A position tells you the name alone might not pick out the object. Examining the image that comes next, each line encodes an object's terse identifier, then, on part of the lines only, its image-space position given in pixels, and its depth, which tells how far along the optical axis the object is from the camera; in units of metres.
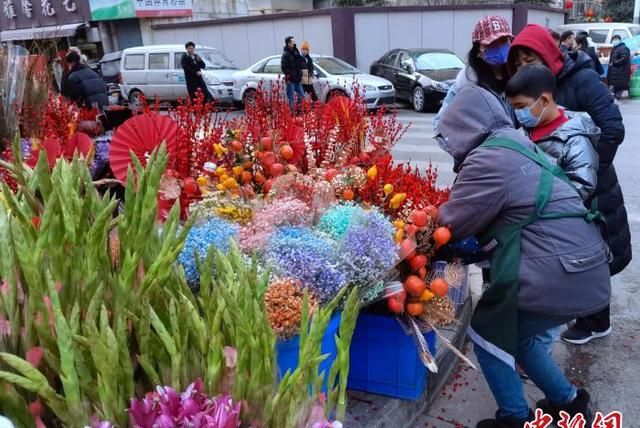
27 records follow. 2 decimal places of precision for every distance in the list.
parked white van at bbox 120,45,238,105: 14.59
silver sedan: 11.81
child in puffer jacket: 2.22
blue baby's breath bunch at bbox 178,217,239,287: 1.85
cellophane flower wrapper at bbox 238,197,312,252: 1.95
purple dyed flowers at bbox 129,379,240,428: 0.82
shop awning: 20.16
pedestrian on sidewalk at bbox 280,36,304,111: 11.33
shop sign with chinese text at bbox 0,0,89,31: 20.86
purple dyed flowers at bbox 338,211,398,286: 1.92
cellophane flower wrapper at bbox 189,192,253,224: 2.13
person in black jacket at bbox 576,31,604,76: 7.70
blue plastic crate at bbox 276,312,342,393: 1.75
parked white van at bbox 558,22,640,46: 15.95
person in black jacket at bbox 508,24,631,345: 2.54
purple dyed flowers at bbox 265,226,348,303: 1.86
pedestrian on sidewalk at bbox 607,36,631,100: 11.53
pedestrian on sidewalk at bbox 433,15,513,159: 2.65
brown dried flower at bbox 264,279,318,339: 1.69
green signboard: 19.84
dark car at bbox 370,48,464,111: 12.03
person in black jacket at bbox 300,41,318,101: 11.60
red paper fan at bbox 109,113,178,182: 2.39
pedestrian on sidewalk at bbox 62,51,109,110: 6.69
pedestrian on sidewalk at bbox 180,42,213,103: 11.41
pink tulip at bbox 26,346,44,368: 0.96
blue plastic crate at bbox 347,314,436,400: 2.25
